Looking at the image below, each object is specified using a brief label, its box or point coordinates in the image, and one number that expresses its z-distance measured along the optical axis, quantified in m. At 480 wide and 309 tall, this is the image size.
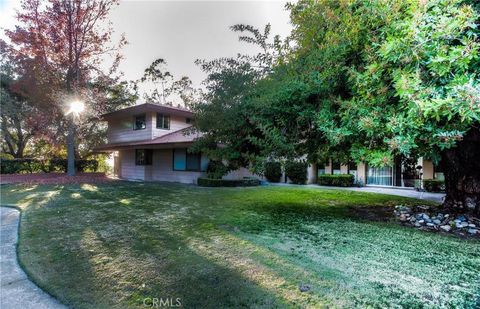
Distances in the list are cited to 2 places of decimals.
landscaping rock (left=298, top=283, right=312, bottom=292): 2.93
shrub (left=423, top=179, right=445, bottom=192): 12.35
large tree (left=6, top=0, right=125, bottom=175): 15.07
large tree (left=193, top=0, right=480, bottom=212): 3.66
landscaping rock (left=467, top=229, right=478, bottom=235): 5.33
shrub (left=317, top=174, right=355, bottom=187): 15.23
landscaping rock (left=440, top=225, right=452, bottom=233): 5.59
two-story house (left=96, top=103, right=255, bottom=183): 15.68
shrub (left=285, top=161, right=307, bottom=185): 16.35
